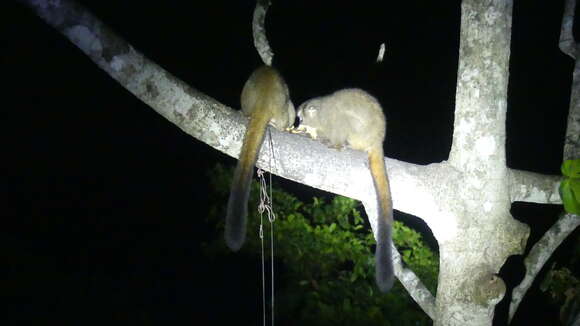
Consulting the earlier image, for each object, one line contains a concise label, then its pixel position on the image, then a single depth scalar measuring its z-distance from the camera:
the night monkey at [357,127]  2.18
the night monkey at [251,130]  1.94
